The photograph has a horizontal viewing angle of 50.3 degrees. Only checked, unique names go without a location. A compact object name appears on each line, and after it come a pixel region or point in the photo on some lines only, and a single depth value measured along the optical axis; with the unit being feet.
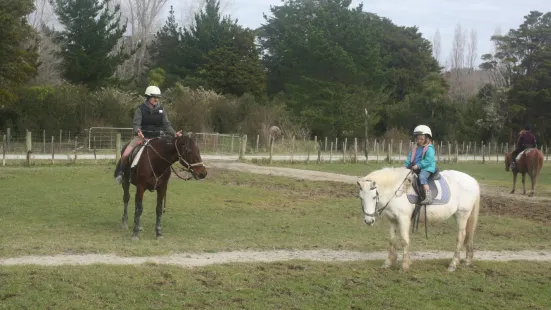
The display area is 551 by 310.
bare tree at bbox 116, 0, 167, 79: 234.79
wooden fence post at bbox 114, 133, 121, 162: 85.17
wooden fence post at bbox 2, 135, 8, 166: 79.30
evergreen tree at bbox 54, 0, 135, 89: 160.97
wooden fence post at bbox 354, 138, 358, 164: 117.39
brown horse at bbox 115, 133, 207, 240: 39.34
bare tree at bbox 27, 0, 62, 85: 161.85
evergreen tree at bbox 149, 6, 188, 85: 195.42
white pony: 30.83
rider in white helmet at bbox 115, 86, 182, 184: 41.37
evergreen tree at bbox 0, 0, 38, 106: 110.63
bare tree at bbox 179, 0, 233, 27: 241.24
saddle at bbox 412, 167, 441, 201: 32.37
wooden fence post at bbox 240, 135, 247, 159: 103.45
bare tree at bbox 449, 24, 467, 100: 306.35
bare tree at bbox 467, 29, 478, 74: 316.60
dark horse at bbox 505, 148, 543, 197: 75.44
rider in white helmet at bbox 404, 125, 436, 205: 32.45
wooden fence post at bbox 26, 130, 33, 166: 80.17
